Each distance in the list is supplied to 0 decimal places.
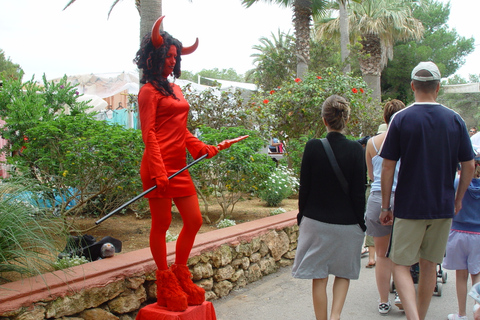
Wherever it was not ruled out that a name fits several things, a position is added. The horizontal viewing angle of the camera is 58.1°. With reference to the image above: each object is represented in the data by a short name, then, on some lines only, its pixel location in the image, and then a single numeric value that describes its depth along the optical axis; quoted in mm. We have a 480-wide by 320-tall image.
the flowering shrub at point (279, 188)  7711
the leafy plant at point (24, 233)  3264
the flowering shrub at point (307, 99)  9852
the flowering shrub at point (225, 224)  6035
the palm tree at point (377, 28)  22547
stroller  4793
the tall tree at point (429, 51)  26672
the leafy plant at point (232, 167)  6055
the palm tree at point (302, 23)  16484
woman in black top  3359
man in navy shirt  3270
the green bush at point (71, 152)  4875
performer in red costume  3336
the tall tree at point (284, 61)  25516
